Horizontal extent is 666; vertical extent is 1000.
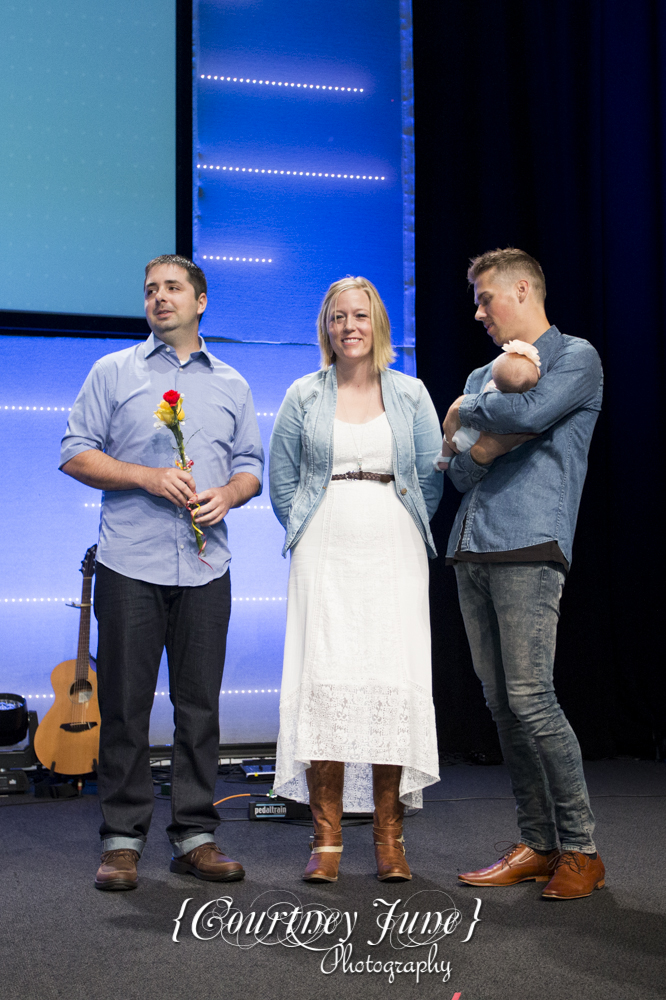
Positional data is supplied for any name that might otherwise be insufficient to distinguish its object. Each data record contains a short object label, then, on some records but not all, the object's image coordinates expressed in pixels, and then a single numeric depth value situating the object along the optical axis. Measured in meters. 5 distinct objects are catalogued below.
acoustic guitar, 3.54
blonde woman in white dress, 2.37
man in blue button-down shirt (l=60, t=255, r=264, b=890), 2.41
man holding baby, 2.21
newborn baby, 2.17
